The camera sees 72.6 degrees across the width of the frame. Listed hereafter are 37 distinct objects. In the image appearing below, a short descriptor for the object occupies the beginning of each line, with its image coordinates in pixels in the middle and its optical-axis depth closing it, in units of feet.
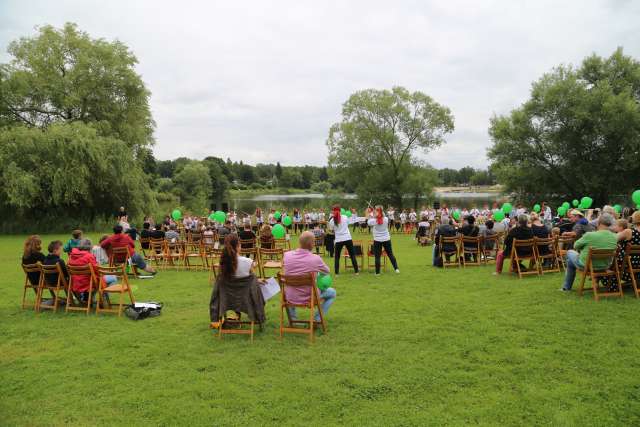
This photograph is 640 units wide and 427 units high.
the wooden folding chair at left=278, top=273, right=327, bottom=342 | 19.19
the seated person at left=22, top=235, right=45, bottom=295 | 25.11
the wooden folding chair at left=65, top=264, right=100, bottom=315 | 23.53
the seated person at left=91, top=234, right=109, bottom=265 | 32.78
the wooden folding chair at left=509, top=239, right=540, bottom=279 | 30.71
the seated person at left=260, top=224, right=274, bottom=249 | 41.98
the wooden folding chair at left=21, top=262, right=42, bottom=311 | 24.51
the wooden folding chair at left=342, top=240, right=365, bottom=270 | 38.33
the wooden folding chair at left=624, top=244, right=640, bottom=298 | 22.75
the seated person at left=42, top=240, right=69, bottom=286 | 24.54
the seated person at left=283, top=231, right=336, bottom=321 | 19.97
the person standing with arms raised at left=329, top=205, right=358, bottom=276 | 33.42
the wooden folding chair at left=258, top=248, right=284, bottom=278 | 27.56
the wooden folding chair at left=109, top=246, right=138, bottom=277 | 32.61
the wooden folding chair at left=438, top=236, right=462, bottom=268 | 36.88
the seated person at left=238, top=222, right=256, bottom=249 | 38.83
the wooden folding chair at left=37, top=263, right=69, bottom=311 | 24.13
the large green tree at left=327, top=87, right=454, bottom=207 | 131.54
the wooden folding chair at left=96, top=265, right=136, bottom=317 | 23.46
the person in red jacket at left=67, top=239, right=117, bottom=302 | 24.04
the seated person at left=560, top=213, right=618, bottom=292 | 23.25
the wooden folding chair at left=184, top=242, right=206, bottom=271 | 38.40
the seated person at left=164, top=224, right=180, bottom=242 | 46.75
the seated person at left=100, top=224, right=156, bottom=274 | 33.09
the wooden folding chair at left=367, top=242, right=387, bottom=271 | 37.88
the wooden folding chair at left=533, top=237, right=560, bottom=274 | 31.07
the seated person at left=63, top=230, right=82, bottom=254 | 31.42
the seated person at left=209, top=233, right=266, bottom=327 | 19.43
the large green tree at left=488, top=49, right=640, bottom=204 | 95.40
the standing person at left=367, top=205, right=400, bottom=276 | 33.58
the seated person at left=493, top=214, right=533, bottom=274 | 30.81
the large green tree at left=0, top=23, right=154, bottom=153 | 86.28
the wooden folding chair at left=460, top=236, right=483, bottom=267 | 36.76
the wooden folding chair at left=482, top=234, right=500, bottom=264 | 37.59
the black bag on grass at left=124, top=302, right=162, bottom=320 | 23.00
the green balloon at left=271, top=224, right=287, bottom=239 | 33.82
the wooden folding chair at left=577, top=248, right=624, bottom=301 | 23.08
